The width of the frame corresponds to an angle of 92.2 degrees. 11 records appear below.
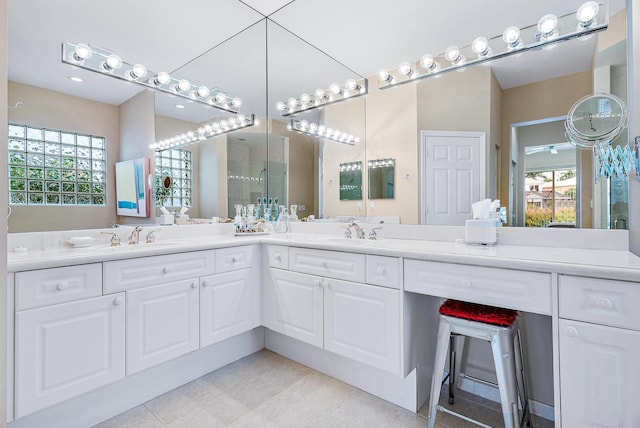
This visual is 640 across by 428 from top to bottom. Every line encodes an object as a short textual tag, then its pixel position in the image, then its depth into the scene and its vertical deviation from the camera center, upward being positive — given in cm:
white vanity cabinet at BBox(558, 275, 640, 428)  101 -48
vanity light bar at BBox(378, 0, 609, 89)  153 +97
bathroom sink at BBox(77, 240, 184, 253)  166 -19
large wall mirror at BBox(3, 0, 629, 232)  159 +64
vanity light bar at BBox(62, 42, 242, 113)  183 +98
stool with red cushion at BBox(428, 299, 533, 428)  130 -58
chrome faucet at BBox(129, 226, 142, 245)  198 -14
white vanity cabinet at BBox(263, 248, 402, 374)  159 -56
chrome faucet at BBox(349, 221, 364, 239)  222 -13
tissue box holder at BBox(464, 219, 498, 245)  165 -11
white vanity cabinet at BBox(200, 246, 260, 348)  191 -54
